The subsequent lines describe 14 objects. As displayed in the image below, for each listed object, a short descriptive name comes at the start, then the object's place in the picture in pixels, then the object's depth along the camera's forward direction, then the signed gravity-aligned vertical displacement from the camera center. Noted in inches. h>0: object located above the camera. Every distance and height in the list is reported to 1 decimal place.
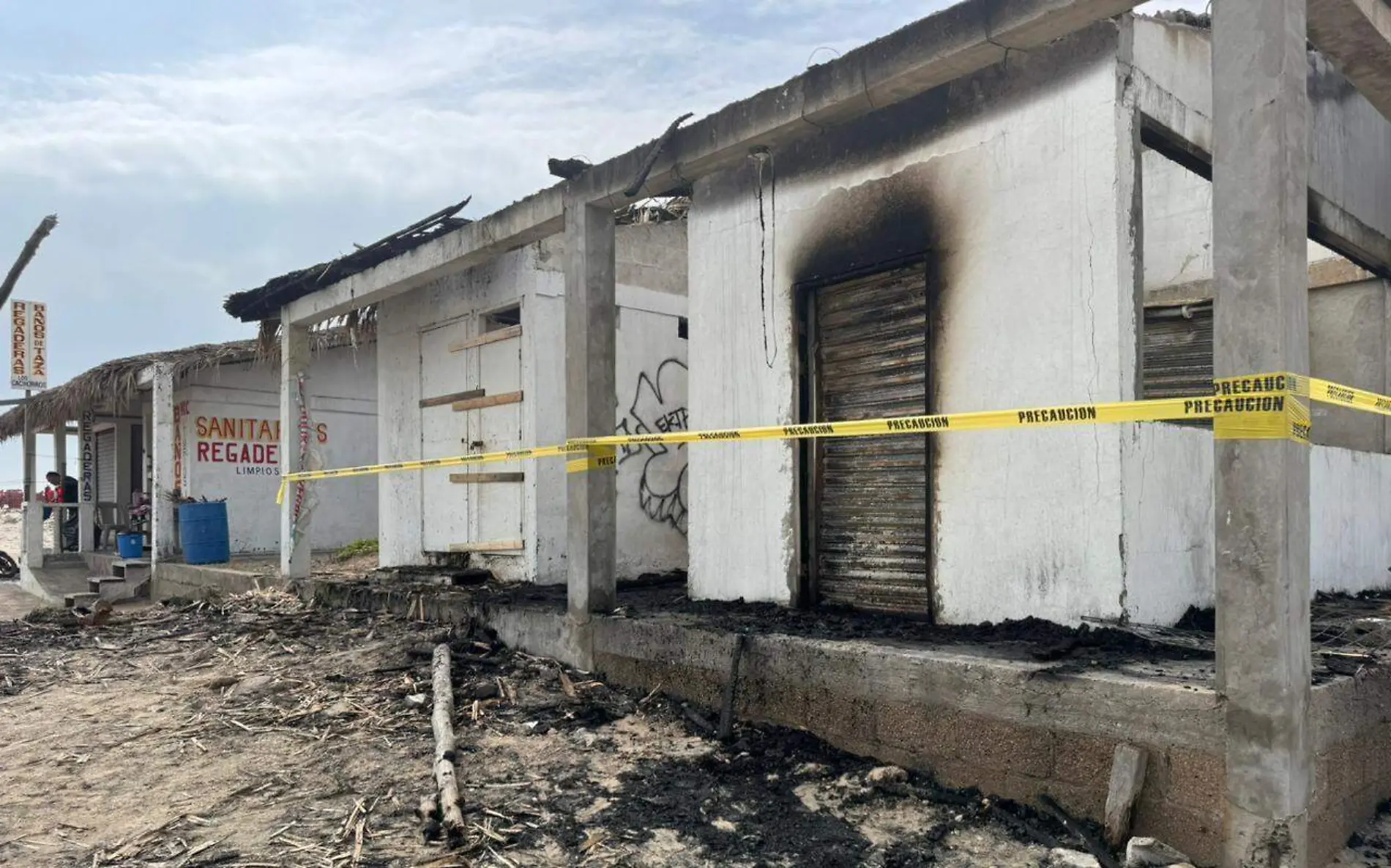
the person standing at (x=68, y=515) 697.0 -48.6
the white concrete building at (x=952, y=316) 178.9 +30.0
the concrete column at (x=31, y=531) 610.5 -53.3
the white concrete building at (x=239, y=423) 527.5 +18.0
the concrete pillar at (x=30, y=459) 661.3 -4.3
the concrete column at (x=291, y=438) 381.4 +5.2
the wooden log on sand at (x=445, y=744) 142.6 -57.1
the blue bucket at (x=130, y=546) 522.3 -54.4
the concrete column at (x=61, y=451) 712.0 +1.5
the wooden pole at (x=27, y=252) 400.2 +92.5
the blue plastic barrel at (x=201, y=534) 475.8 -43.8
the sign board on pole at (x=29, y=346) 611.2 +73.3
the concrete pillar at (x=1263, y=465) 115.9 -3.2
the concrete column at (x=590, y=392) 230.8 +14.4
